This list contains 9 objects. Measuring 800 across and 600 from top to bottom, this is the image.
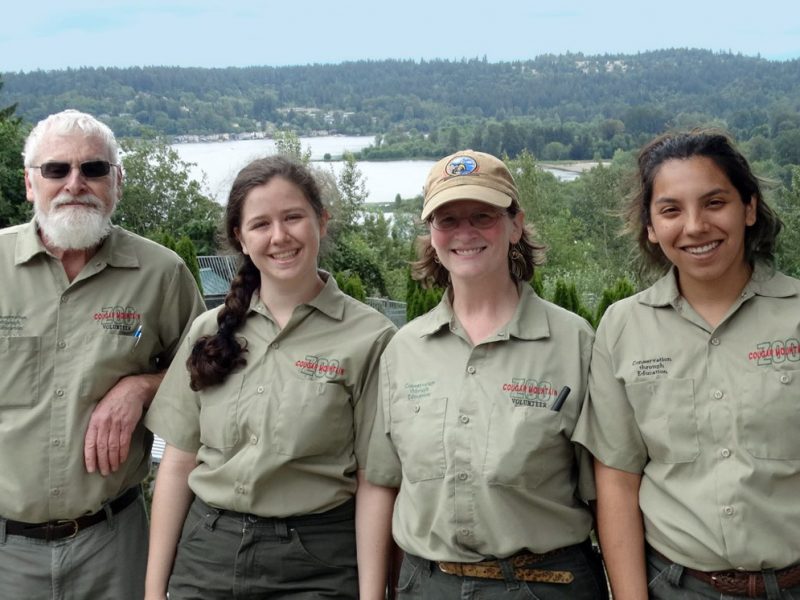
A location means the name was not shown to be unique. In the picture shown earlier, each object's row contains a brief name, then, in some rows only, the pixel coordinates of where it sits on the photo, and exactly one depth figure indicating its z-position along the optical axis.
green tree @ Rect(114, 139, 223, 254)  39.34
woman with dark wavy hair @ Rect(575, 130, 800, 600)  2.16
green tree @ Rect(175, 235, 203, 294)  16.73
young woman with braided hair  2.61
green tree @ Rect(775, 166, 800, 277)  35.28
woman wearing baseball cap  2.34
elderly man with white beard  2.96
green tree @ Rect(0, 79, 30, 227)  25.78
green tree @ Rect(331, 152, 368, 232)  40.50
